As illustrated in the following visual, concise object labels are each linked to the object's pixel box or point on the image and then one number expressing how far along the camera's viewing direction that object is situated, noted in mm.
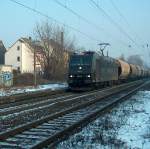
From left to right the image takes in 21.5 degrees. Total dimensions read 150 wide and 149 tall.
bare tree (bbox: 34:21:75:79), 61344
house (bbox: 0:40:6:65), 114438
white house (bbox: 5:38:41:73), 102000
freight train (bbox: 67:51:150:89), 32562
